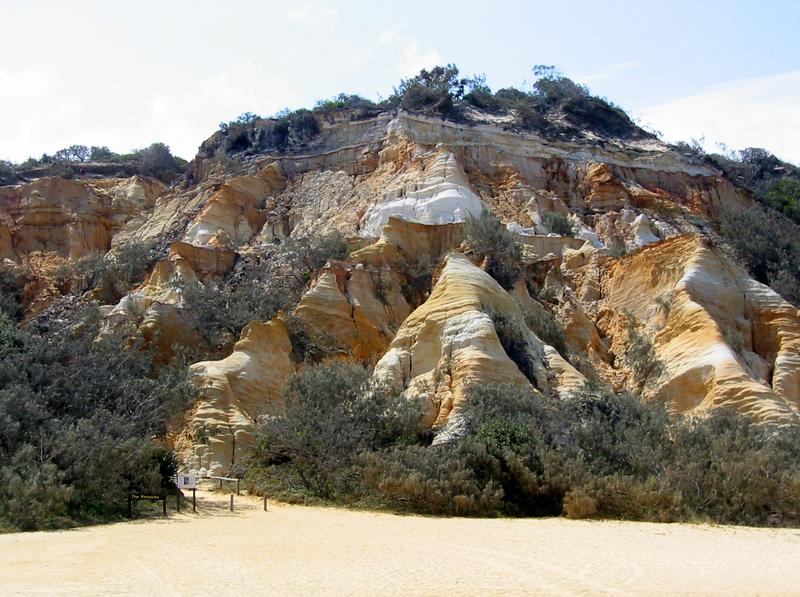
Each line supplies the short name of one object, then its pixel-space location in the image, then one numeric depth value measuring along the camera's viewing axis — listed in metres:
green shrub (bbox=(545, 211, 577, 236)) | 39.50
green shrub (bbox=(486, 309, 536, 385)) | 23.78
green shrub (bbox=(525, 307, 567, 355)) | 27.55
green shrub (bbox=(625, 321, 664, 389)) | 26.42
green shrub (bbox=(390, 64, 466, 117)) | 49.56
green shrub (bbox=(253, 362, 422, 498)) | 19.42
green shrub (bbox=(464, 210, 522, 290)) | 30.28
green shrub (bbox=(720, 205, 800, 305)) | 36.38
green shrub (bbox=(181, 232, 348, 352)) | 29.45
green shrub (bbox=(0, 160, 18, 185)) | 55.80
